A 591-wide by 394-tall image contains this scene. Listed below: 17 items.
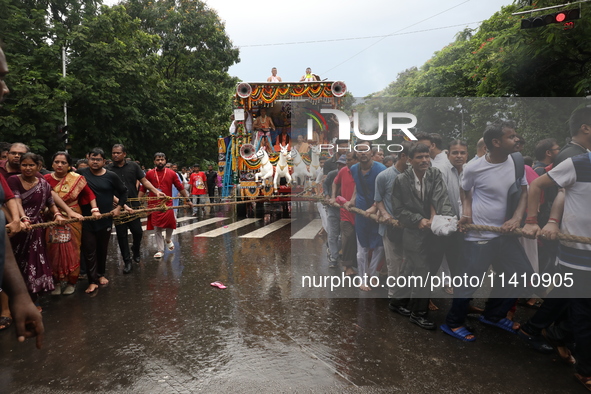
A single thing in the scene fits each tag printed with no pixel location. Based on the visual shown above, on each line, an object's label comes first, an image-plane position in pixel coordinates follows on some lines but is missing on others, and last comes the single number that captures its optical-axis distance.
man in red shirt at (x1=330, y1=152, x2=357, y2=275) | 5.67
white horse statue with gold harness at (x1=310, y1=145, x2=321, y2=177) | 8.15
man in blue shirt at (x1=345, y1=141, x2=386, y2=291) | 5.25
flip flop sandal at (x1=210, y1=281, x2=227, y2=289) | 5.62
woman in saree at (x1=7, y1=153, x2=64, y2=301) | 4.55
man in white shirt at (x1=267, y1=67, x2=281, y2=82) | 15.62
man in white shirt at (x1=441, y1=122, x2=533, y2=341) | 3.80
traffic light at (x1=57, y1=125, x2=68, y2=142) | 14.05
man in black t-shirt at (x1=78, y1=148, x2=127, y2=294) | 5.63
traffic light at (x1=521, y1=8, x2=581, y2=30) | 7.61
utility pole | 15.55
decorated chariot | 11.95
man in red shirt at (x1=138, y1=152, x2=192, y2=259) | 7.37
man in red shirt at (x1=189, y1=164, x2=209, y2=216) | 14.21
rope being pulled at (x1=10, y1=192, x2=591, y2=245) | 3.18
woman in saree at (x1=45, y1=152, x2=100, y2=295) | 5.18
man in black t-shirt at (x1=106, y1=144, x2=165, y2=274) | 6.68
